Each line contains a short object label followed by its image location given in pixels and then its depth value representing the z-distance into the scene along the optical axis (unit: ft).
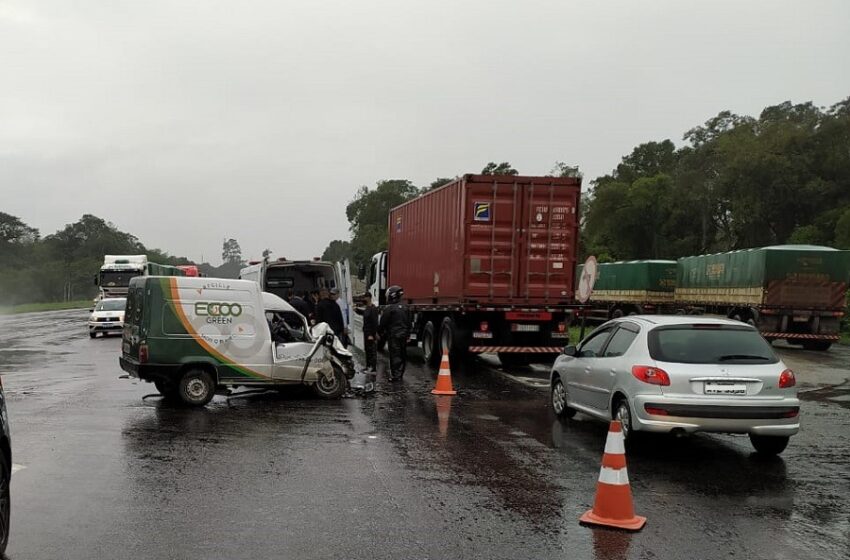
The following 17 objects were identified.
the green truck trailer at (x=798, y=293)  80.74
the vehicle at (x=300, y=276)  62.44
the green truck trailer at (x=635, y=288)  116.67
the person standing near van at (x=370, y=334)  49.47
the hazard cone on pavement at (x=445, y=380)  44.50
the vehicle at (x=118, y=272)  117.19
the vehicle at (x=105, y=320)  91.04
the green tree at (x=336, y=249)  486.96
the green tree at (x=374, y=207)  378.53
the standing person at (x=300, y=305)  58.08
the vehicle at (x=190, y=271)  165.76
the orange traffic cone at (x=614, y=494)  19.62
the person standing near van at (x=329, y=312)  52.34
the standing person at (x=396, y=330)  49.57
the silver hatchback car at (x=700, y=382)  27.30
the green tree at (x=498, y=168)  261.56
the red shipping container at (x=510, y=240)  54.90
